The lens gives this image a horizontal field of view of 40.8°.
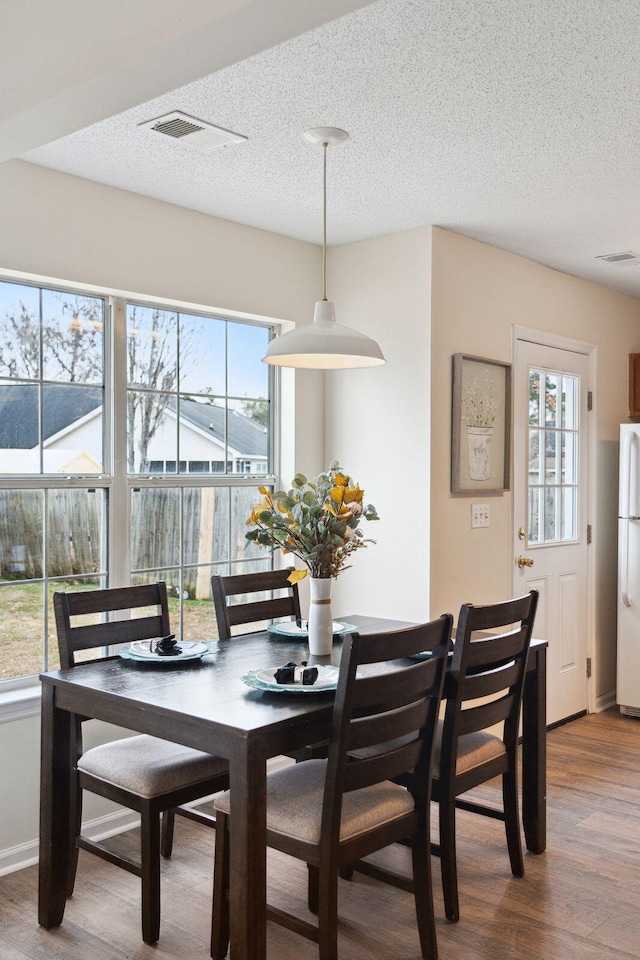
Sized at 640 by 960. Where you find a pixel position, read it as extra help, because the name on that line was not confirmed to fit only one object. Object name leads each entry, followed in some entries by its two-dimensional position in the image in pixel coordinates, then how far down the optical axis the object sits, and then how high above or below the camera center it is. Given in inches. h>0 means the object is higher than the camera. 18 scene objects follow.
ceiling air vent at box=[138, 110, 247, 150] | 108.8 +45.7
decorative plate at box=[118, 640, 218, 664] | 109.6 -22.4
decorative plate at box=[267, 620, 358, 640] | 125.6 -22.2
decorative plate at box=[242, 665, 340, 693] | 94.9 -22.8
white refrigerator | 198.1 -21.2
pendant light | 107.7 +17.9
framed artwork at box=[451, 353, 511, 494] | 161.0 +11.0
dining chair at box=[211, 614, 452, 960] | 87.7 -34.8
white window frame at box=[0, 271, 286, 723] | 139.0 +5.3
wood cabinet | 217.0 +24.9
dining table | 83.9 -25.8
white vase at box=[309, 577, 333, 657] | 113.3 -18.8
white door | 181.9 -4.9
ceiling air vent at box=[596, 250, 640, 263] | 174.9 +46.5
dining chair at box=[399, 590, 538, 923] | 105.8 -31.1
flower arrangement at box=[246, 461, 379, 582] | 108.7 -5.1
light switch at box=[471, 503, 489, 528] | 166.8 -6.4
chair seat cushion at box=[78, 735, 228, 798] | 101.6 -34.9
